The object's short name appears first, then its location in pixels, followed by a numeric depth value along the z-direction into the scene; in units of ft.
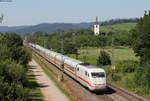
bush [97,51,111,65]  254.80
